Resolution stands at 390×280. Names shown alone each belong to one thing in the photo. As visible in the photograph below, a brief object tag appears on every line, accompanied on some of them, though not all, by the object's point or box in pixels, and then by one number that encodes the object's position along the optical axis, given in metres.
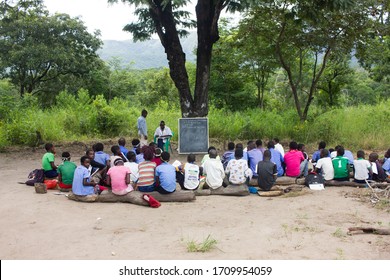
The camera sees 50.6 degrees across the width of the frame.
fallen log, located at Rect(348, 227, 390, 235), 6.23
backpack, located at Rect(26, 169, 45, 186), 9.52
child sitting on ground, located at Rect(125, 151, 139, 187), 9.00
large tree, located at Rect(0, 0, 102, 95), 23.12
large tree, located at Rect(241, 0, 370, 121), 14.87
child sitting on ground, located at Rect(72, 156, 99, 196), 8.41
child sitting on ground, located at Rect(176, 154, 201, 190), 8.90
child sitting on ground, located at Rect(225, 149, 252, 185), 9.07
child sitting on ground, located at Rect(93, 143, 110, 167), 9.59
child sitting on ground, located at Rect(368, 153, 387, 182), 9.54
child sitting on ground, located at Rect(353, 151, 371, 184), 9.48
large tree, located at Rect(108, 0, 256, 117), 13.71
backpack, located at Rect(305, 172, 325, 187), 9.55
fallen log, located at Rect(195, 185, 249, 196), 9.09
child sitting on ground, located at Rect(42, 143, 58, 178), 9.42
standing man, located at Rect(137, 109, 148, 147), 13.30
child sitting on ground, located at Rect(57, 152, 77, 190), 8.97
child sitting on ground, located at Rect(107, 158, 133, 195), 8.38
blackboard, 13.84
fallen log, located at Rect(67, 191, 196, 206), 8.36
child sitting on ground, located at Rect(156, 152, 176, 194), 8.41
